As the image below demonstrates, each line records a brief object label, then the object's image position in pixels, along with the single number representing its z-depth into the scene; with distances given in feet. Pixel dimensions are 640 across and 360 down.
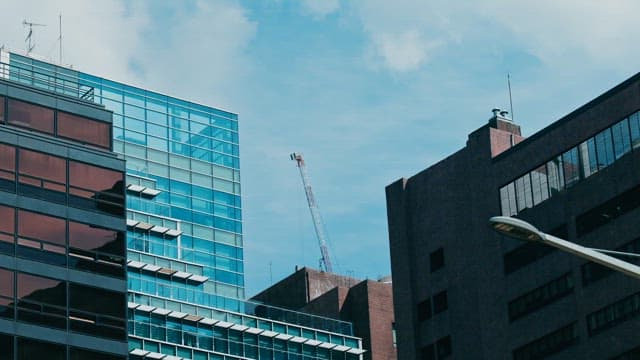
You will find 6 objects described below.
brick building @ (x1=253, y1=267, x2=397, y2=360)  452.76
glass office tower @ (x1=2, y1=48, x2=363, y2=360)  380.37
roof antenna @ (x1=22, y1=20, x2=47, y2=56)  407.44
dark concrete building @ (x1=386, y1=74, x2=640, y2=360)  293.43
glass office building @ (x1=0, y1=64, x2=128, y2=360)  207.62
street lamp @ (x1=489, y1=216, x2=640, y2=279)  95.50
